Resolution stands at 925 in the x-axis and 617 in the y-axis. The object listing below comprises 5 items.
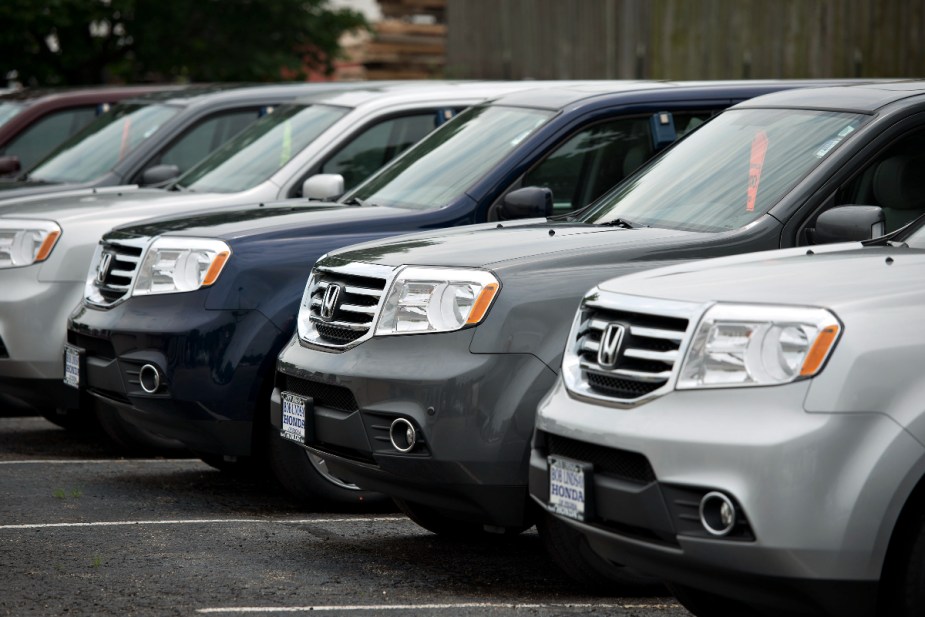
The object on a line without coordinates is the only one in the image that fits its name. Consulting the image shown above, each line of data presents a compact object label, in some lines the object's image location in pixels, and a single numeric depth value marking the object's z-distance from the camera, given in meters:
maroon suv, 27.42
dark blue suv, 14.40
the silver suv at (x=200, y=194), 17.62
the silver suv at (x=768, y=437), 8.12
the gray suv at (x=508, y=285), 11.00
